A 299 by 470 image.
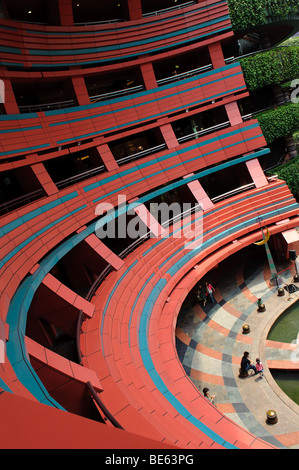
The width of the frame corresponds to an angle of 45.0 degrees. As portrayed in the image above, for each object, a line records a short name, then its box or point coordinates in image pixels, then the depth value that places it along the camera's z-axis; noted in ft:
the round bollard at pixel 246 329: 53.52
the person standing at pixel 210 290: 62.80
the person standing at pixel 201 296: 63.54
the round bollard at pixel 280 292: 60.29
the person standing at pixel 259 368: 45.91
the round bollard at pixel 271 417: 38.65
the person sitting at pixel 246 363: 45.52
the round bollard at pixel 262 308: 57.50
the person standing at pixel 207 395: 41.91
